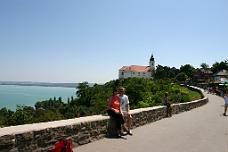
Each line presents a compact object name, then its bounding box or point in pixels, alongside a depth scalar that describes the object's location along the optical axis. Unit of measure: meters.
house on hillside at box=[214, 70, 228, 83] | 60.11
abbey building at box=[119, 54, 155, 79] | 87.47
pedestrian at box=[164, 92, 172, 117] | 10.40
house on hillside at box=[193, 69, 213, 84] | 64.79
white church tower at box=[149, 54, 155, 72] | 87.47
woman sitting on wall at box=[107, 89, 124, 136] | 5.83
